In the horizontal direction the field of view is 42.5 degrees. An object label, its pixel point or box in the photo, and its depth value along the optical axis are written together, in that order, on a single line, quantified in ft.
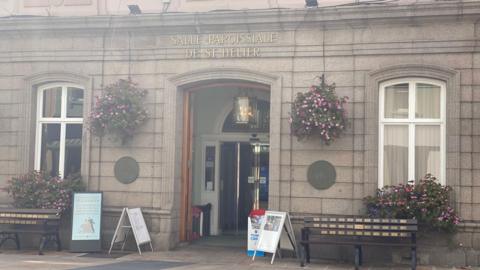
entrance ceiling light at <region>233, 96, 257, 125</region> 44.68
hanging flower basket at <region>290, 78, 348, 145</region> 38.47
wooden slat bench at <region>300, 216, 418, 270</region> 35.55
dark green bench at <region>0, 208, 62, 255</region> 41.22
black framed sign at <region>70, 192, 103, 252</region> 41.78
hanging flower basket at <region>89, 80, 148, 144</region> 42.01
